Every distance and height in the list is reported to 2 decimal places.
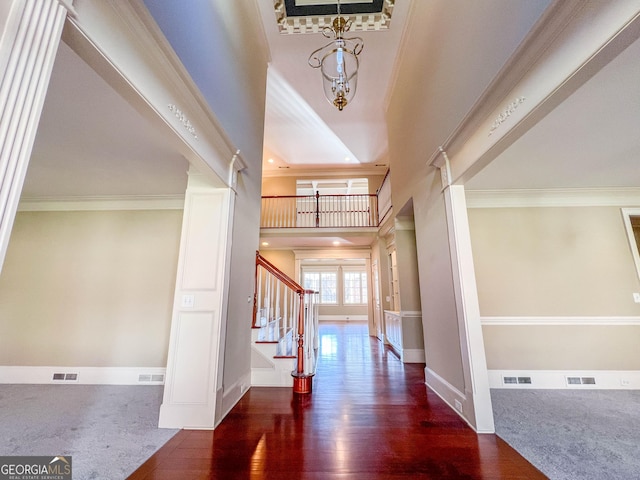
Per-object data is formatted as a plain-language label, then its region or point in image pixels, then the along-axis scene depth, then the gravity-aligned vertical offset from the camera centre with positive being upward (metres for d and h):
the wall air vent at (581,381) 3.13 -0.91
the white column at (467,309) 2.11 -0.04
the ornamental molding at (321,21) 3.54 +3.86
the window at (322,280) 11.19 +1.01
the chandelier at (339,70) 2.13 +1.92
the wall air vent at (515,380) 3.18 -0.92
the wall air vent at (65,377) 3.38 -0.93
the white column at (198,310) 2.19 -0.05
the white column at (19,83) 0.73 +0.64
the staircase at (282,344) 3.15 -0.49
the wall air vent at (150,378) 3.36 -0.94
